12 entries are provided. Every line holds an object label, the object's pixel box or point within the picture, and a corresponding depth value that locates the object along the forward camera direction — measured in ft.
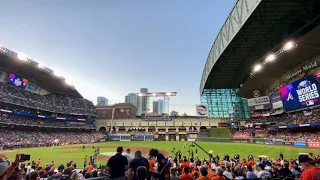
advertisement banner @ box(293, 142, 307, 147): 126.03
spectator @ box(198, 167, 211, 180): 18.19
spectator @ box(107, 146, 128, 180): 19.02
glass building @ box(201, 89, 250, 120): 276.74
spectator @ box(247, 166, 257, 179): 26.54
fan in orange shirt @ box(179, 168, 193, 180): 19.86
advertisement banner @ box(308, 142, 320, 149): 115.42
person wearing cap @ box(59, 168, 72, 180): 17.51
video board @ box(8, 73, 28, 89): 198.94
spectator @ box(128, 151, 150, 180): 19.62
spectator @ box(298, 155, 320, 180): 13.08
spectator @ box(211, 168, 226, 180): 19.95
